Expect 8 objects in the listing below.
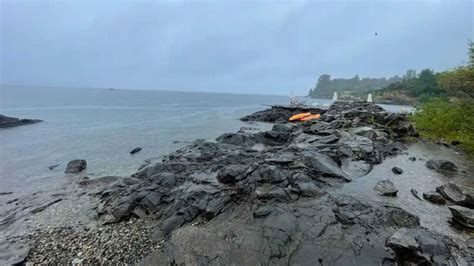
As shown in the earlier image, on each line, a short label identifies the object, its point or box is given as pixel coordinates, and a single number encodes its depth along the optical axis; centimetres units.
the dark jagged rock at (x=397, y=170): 1203
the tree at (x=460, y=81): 1508
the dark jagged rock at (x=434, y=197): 886
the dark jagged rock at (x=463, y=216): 719
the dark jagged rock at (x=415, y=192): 940
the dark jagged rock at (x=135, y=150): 2056
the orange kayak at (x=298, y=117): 4009
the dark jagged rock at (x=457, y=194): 852
